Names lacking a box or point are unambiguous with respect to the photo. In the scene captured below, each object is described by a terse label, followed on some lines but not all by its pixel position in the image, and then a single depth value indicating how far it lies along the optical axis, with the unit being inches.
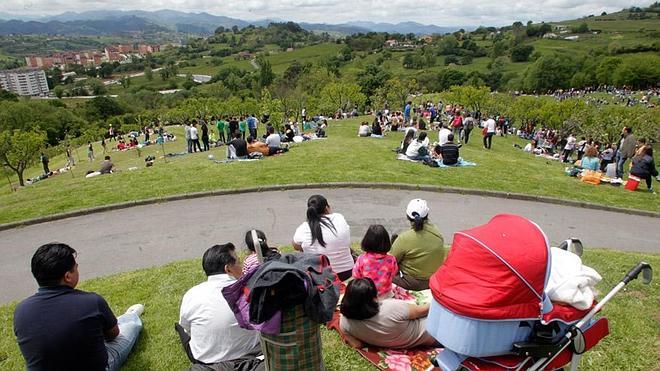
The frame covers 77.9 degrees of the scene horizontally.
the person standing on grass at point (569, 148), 884.0
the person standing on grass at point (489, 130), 914.7
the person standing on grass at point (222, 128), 1013.8
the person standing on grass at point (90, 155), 1366.1
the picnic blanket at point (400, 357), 191.3
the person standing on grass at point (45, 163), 1210.0
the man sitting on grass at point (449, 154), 634.8
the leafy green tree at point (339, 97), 1707.7
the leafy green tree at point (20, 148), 1002.5
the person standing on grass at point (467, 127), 941.0
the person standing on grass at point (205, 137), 902.4
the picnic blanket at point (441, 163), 636.7
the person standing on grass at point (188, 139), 900.4
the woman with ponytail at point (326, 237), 246.5
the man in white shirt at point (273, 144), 716.0
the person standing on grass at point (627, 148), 703.7
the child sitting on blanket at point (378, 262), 210.1
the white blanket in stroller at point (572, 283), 140.4
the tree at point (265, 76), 4121.6
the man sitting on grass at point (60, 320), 154.0
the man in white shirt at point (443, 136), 746.8
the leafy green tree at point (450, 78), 3973.9
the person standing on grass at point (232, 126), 995.3
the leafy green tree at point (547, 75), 4057.6
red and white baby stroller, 134.1
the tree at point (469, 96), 1585.9
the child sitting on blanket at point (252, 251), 216.5
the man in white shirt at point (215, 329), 175.8
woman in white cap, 237.1
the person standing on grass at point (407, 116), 1139.4
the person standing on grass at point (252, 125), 972.3
